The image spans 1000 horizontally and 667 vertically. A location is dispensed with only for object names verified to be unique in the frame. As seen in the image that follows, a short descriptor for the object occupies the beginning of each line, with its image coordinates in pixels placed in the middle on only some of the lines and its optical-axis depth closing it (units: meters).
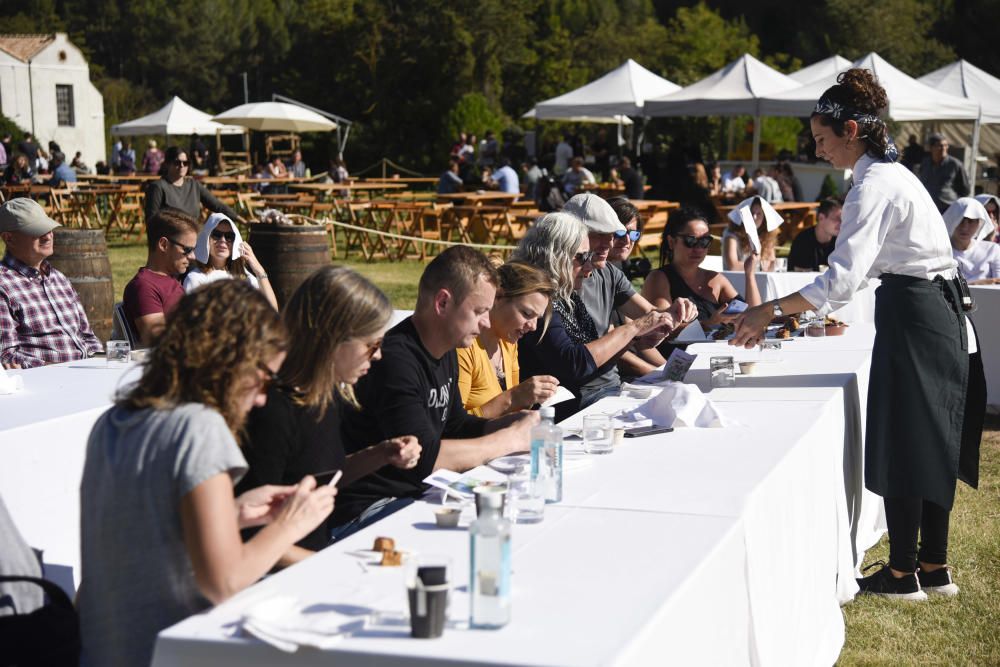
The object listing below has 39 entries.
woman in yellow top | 3.86
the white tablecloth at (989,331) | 7.05
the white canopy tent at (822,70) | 18.89
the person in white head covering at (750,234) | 6.79
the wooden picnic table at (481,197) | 16.11
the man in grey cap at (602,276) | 5.09
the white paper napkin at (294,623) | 1.88
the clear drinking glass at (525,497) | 2.58
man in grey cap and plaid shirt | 4.94
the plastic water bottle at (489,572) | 1.94
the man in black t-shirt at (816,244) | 7.90
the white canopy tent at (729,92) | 15.85
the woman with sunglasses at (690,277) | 5.62
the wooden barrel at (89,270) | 7.70
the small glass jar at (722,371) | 4.29
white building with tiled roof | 47.78
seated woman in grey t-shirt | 2.02
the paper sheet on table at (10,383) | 4.05
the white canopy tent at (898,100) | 14.30
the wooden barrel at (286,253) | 8.70
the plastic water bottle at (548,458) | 2.75
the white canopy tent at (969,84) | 17.11
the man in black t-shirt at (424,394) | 3.15
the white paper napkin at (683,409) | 3.57
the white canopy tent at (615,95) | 17.42
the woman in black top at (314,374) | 2.57
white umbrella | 21.41
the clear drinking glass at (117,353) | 4.70
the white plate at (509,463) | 3.13
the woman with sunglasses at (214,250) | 5.49
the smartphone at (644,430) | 3.49
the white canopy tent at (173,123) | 25.72
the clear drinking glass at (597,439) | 3.29
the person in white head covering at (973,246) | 7.33
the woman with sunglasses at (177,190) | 9.70
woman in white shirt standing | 3.79
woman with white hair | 4.39
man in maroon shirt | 4.98
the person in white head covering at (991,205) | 8.62
